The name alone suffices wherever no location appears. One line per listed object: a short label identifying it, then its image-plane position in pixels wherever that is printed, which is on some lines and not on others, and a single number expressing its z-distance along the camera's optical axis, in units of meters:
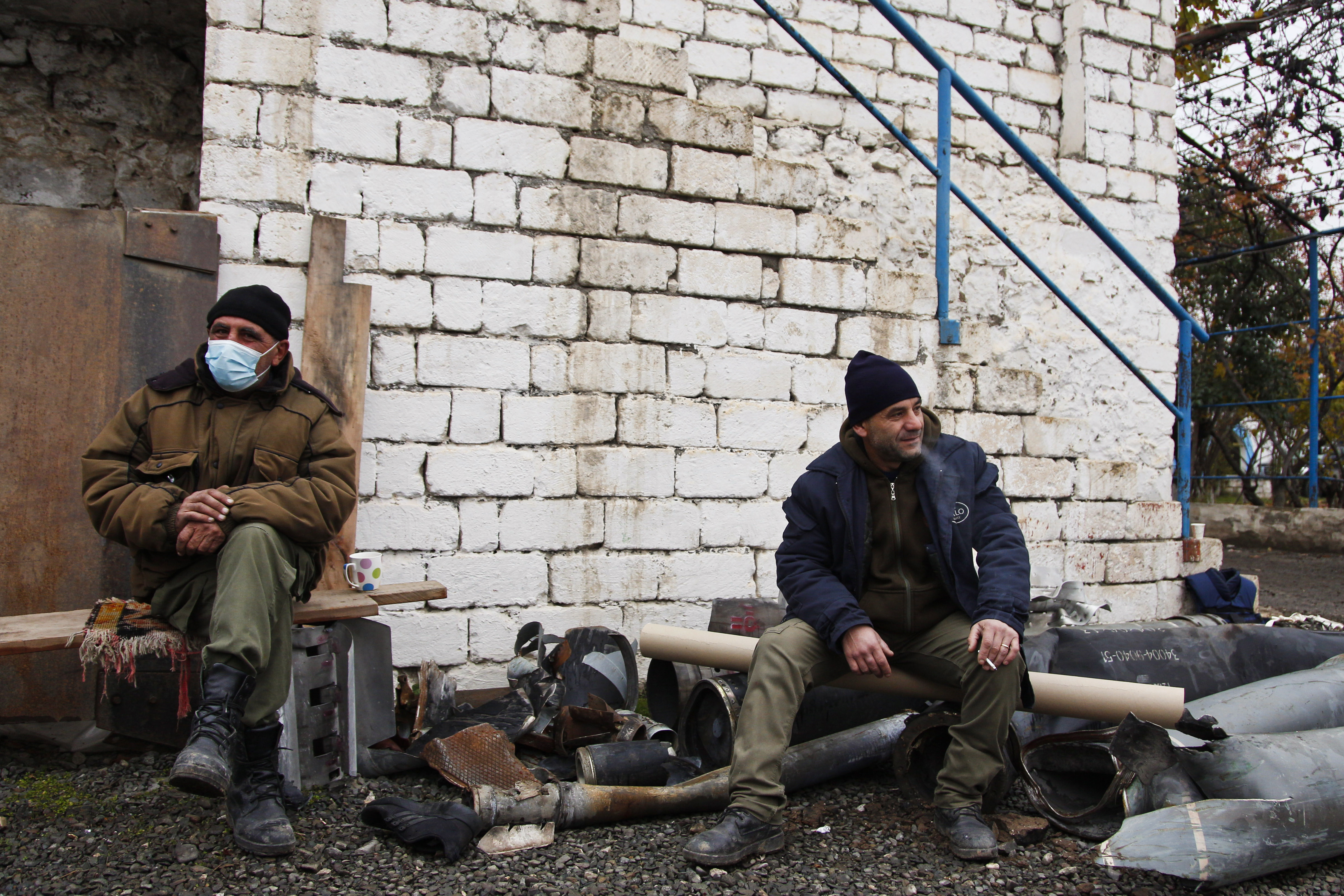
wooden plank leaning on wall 3.80
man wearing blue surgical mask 2.59
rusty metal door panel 3.40
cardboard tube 2.78
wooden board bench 2.72
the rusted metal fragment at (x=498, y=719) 3.39
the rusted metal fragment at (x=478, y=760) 2.90
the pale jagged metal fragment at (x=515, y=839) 2.58
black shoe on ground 2.53
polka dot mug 3.50
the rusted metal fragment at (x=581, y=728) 3.29
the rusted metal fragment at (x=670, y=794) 2.68
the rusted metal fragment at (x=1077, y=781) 2.74
